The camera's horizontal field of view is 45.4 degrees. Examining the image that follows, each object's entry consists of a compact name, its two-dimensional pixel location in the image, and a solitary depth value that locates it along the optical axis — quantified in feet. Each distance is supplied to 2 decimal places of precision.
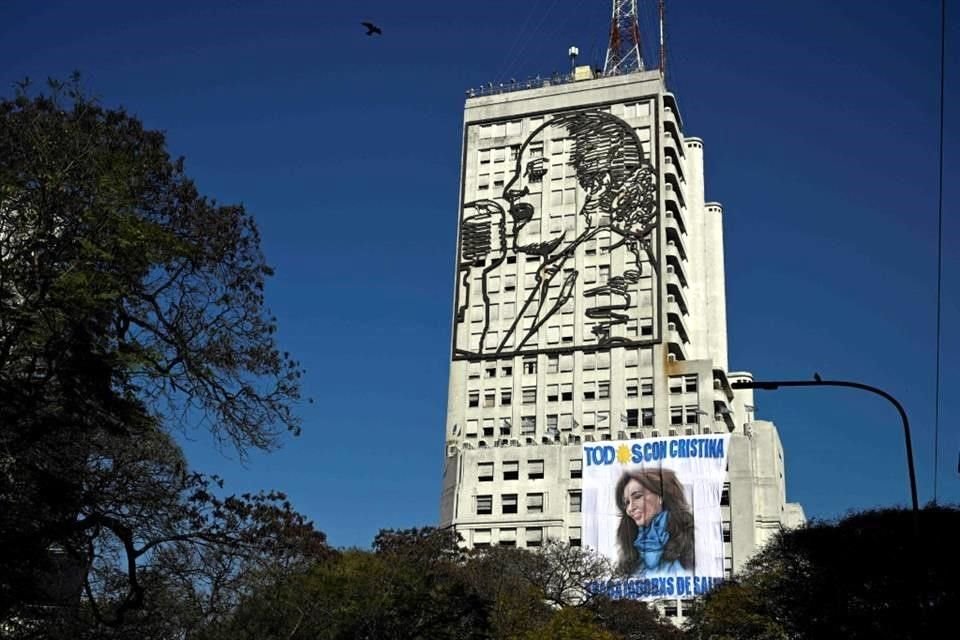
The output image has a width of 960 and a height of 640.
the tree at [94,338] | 63.36
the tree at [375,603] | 128.88
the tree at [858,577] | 147.13
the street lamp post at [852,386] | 81.35
